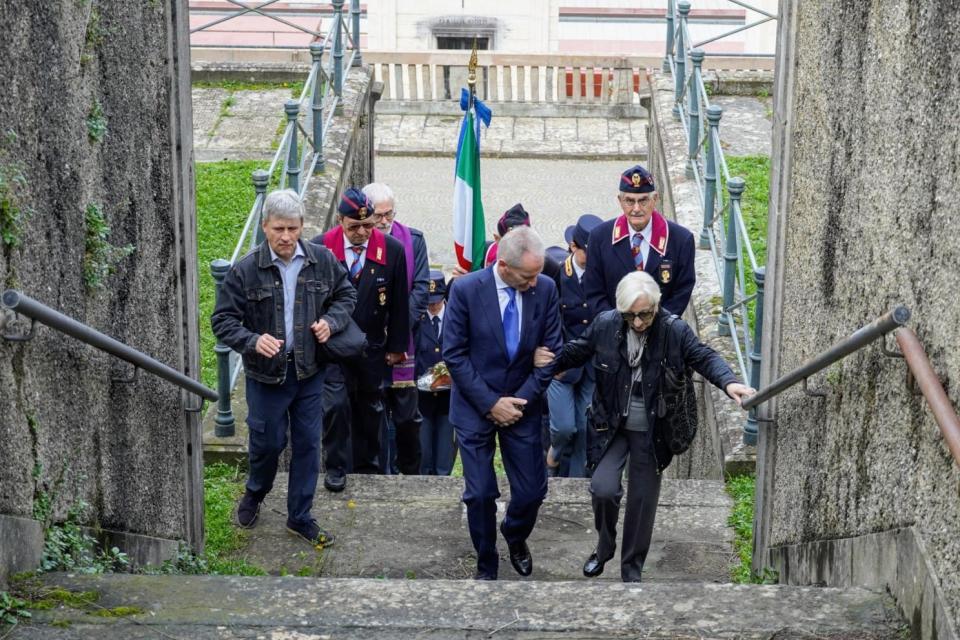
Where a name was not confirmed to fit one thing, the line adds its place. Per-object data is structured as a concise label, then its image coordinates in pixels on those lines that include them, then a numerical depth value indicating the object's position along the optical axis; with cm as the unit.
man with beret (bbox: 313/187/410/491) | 767
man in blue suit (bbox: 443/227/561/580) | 646
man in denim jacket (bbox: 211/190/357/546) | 648
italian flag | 1108
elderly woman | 603
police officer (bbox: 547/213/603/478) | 827
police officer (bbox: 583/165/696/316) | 778
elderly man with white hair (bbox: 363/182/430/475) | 812
